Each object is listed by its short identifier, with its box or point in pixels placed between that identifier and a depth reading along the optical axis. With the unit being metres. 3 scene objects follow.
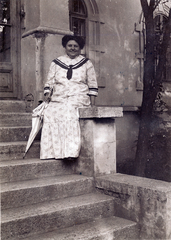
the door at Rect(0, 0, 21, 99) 6.66
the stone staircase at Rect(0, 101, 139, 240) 3.31
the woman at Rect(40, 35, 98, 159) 4.44
